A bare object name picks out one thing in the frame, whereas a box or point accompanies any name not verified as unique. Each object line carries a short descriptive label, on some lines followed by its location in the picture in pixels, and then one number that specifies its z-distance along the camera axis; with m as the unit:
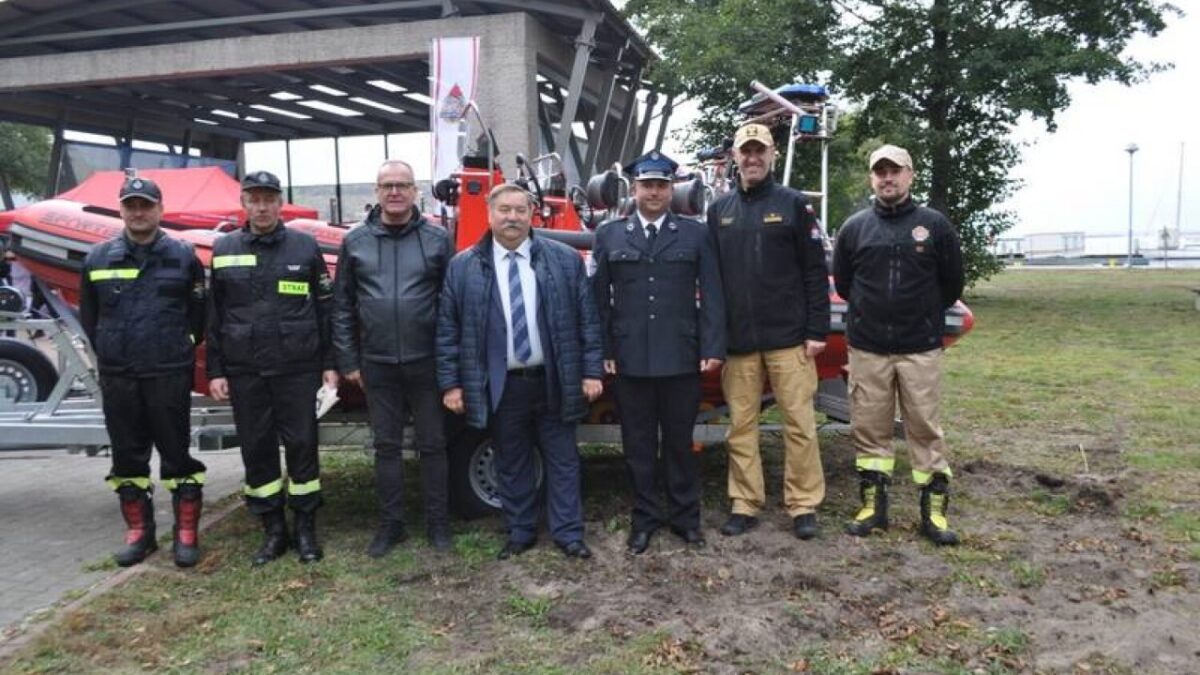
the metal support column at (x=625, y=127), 24.84
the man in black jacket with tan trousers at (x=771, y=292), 4.57
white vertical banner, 14.95
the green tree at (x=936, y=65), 18.27
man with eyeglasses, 4.47
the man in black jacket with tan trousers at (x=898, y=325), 4.64
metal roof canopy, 16.48
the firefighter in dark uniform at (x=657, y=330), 4.49
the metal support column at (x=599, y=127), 21.23
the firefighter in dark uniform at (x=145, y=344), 4.56
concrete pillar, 15.92
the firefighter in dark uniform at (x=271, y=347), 4.48
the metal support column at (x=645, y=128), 25.42
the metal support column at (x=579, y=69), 17.28
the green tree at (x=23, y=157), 27.66
